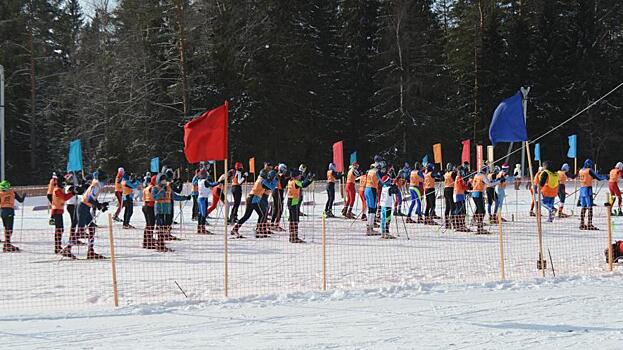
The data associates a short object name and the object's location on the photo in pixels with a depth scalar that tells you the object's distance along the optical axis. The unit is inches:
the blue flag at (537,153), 1206.3
